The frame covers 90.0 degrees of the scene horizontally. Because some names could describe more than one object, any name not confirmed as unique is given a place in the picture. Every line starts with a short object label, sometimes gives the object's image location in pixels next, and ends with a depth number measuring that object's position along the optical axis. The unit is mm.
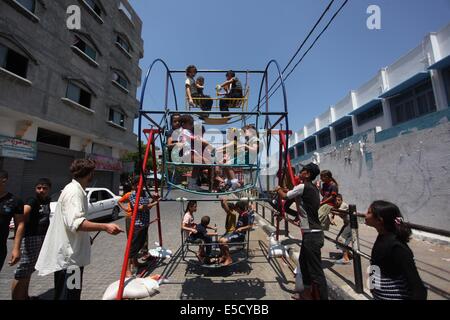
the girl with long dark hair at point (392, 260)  1781
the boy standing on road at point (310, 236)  2854
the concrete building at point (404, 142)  6375
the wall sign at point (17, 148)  9313
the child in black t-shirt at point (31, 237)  2942
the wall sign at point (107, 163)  15261
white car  8766
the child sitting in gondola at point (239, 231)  4438
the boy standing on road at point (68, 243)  2193
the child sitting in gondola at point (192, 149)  3219
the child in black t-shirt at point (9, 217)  2696
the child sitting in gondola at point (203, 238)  4484
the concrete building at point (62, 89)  9531
